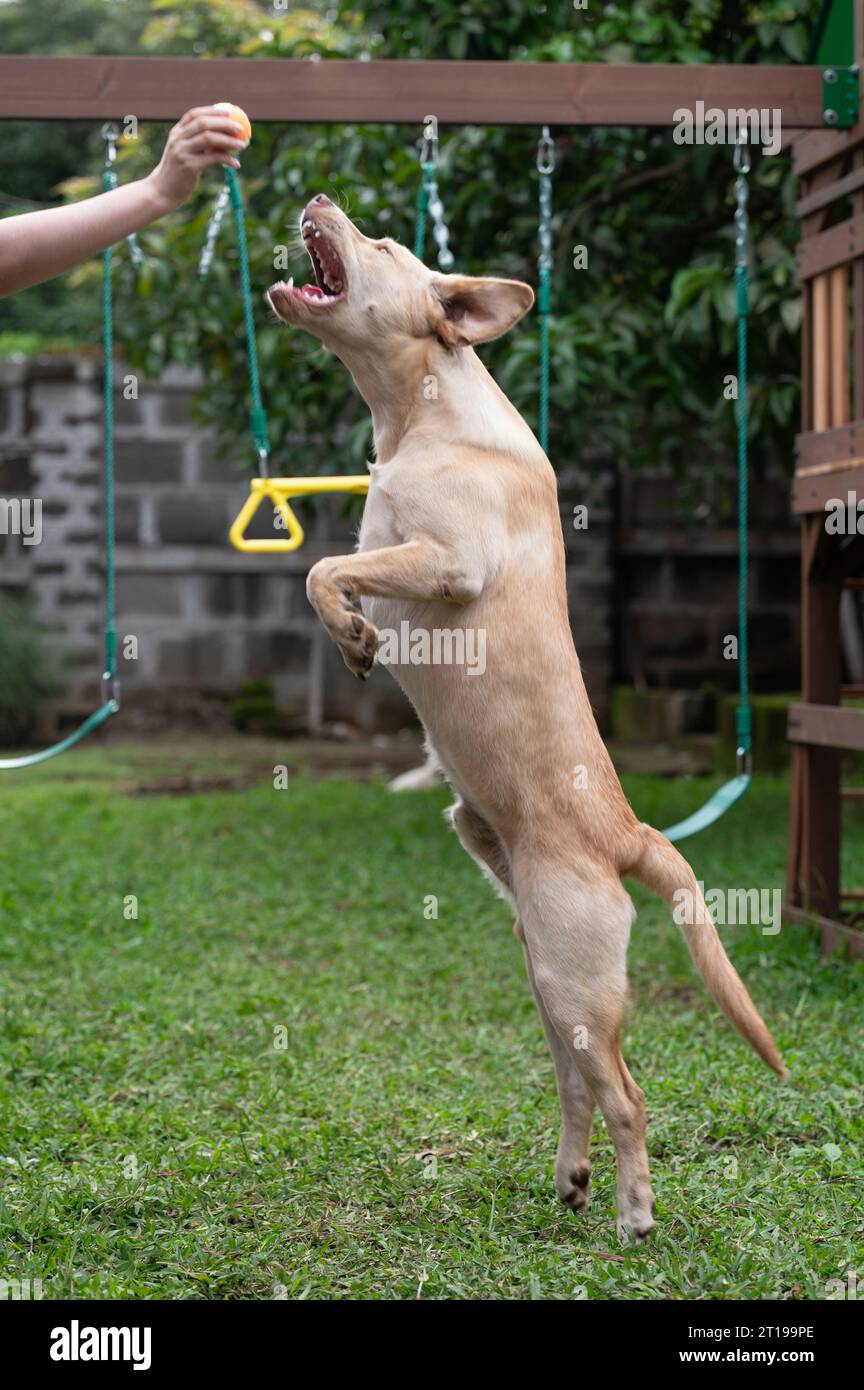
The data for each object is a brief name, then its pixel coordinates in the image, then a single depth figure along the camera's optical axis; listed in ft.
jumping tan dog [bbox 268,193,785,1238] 10.82
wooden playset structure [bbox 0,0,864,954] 16.67
